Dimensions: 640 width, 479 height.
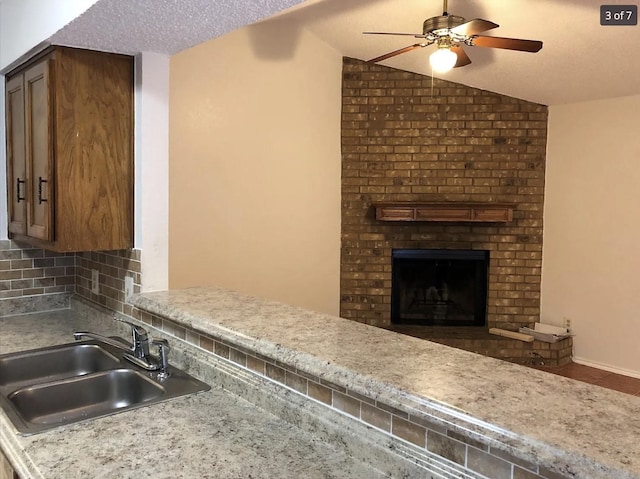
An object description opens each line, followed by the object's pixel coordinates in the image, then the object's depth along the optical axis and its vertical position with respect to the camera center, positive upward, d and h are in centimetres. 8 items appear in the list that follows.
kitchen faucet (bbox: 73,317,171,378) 185 -49
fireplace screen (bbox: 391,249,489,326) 521 -67
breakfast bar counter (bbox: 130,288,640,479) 87 -34
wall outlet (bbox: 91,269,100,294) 258 -33
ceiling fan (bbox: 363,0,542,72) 309 +109
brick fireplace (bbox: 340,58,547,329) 505 +43
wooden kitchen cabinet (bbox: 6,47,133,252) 204 +26
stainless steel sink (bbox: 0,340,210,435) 173 -59
